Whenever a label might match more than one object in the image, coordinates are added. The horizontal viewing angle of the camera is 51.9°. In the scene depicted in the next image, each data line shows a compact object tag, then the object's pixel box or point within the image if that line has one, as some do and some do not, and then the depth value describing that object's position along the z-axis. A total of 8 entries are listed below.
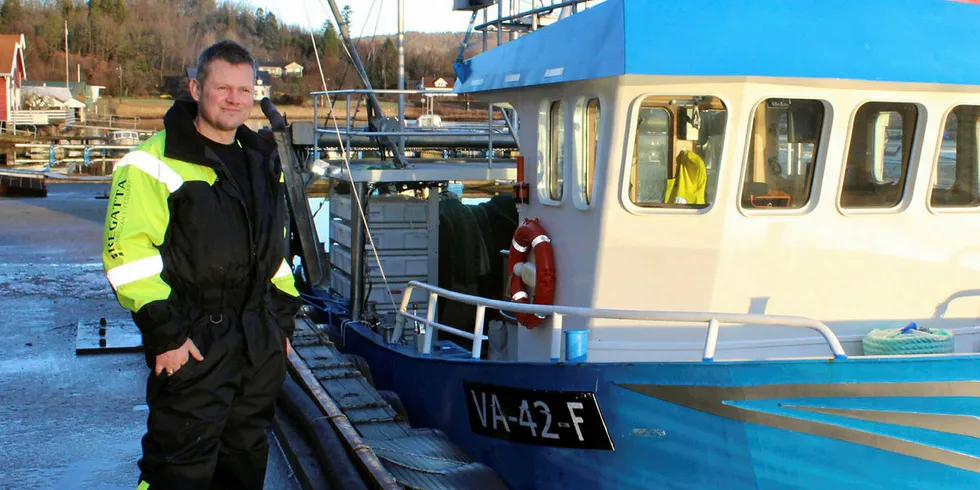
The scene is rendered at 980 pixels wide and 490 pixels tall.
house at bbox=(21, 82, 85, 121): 64.38
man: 3.29
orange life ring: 6.13
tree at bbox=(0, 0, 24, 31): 94.06
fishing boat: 4.46
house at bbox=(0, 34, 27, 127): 58.38
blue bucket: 5.04
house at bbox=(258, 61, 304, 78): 69.49
